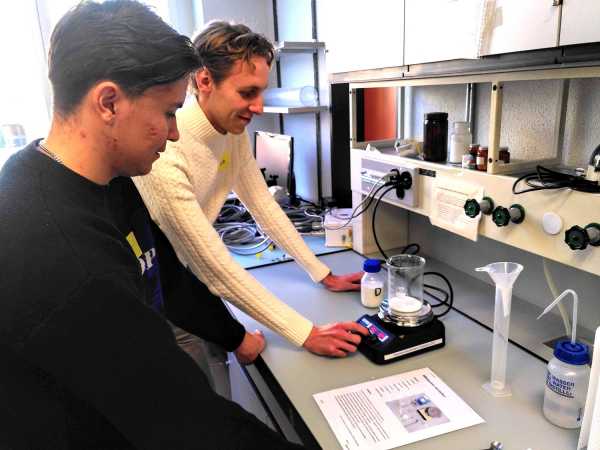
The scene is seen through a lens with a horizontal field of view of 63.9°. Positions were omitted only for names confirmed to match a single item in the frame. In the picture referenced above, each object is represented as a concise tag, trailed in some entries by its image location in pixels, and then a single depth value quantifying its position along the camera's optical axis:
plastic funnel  0.96
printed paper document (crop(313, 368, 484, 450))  0.88
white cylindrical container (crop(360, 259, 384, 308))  1.38
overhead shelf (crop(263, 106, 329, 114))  2.33
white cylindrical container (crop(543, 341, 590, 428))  0.86
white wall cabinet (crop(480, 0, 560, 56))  0.86
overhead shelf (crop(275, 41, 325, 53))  2.27
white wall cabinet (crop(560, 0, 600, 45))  0.78
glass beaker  1.41
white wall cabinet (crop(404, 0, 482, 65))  1.03
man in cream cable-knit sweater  1.15
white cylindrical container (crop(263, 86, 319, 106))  2.41
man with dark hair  0.62
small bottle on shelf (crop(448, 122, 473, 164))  1.32
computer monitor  2.43
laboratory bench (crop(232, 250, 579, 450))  0.88
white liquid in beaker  1.19
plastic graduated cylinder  0.96
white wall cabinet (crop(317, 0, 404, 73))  1.27
